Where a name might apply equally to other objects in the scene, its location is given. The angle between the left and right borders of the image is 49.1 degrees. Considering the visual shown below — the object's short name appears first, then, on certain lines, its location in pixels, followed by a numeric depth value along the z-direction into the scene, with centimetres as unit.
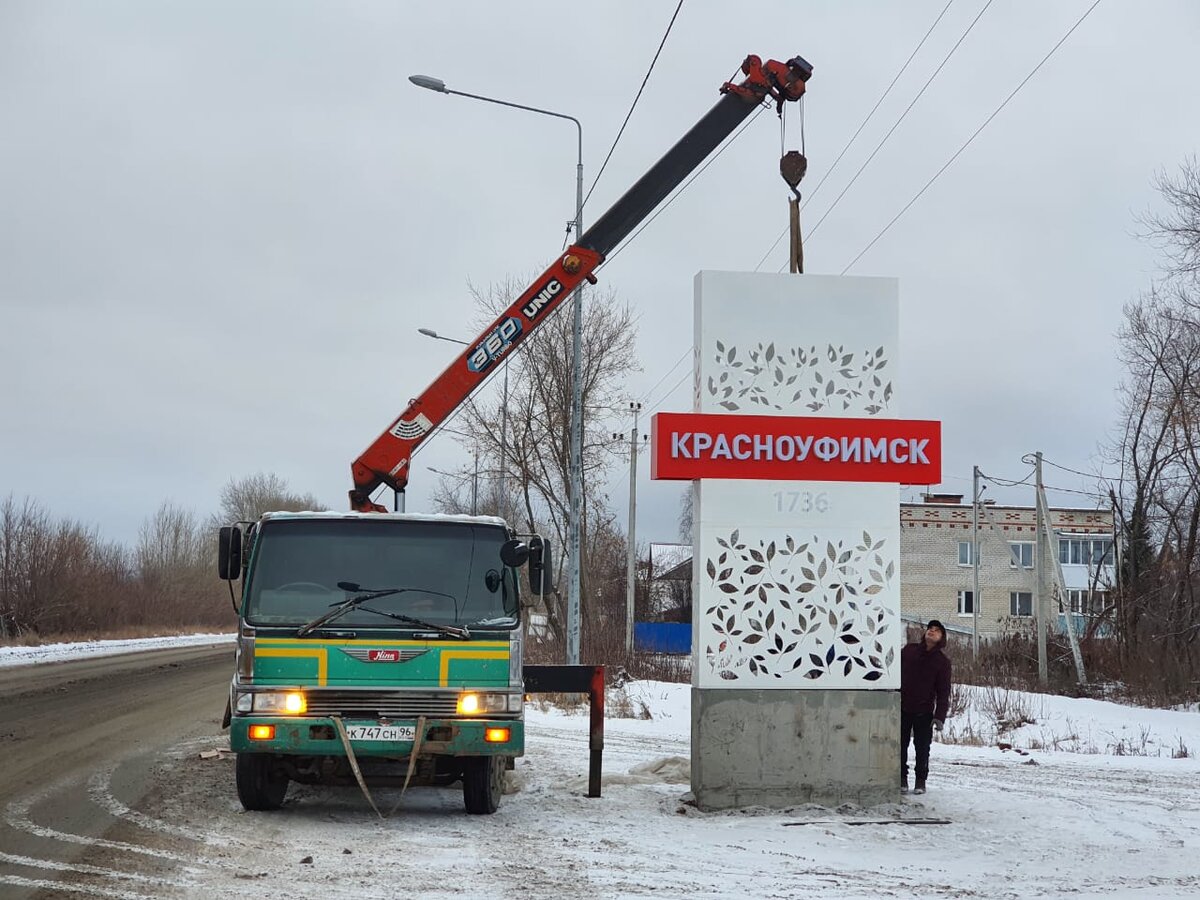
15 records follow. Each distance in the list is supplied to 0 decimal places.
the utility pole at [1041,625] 3231
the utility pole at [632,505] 3688
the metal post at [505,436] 3478
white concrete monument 1087
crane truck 944
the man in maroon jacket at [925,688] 1204
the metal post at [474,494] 4156
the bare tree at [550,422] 3450
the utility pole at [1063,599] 3197
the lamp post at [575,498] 2167
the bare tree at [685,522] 7613
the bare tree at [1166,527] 2889
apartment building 6366
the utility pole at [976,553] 4047
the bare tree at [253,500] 8900
